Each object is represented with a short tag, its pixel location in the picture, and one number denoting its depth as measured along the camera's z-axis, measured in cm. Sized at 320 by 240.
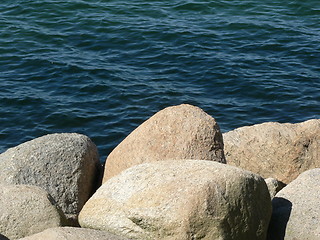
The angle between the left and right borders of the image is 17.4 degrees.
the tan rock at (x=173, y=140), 1075
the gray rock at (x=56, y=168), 1073
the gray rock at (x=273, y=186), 1086
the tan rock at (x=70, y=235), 801
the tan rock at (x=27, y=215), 905
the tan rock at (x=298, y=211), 946
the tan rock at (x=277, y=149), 1217
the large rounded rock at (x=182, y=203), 859
